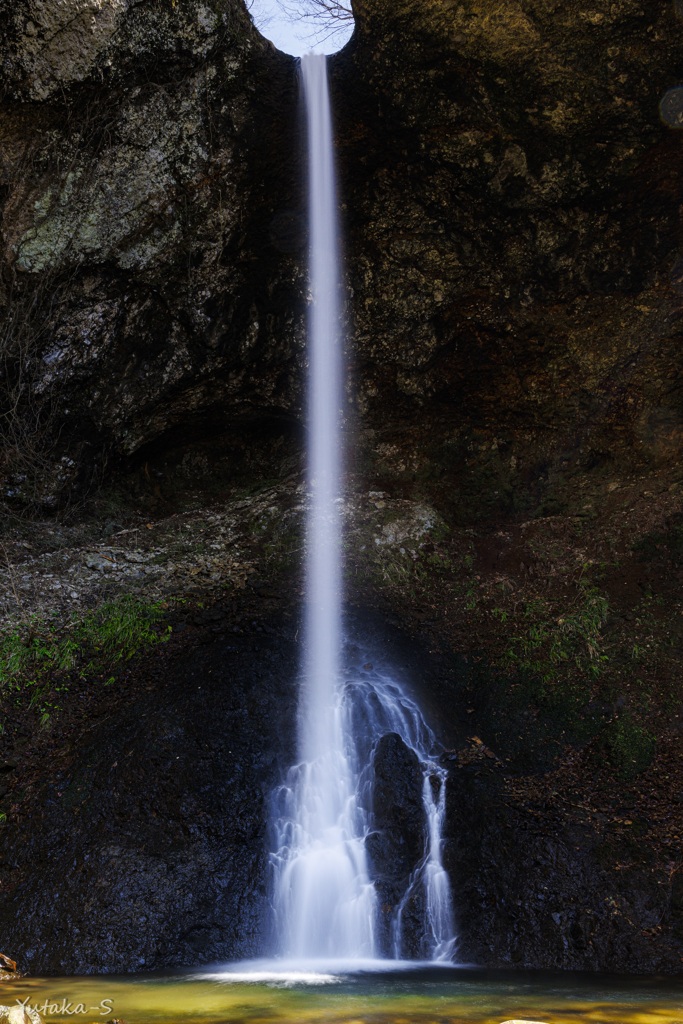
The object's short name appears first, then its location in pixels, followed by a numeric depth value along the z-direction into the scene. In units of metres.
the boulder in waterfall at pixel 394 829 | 6.39
